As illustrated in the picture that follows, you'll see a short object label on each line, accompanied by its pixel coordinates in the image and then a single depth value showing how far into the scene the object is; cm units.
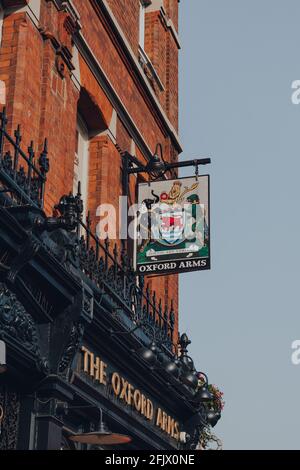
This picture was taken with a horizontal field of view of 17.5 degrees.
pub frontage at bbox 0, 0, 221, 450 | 1074
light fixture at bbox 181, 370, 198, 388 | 1498
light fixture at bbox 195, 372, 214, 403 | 1539
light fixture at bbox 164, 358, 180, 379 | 1430
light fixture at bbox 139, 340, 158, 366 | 1338
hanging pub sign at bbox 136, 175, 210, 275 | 1515
